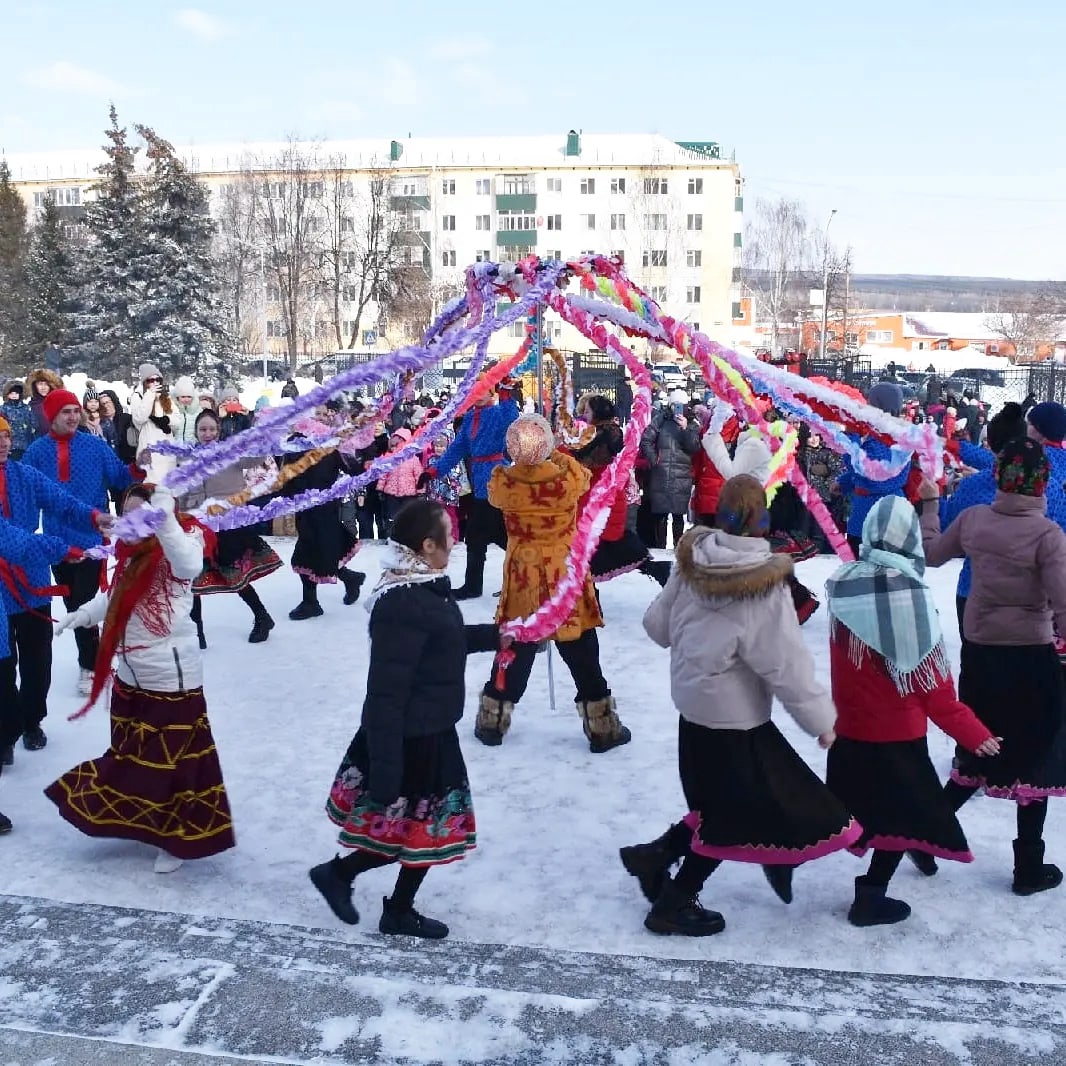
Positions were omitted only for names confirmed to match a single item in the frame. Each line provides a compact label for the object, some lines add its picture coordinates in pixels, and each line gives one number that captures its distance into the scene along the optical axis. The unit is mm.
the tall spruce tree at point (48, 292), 38531
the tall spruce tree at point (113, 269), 34219
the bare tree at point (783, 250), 64812
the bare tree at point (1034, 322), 71688
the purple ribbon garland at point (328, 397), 4895
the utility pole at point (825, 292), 49000
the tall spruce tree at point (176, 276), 34250
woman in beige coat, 3691
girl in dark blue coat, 3689
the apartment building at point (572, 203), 59531
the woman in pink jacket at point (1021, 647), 4246
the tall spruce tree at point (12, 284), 39812
